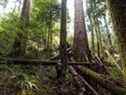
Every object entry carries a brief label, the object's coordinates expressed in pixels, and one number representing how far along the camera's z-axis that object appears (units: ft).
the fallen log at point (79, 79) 9.66
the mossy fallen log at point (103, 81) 8.36
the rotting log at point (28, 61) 10.70
